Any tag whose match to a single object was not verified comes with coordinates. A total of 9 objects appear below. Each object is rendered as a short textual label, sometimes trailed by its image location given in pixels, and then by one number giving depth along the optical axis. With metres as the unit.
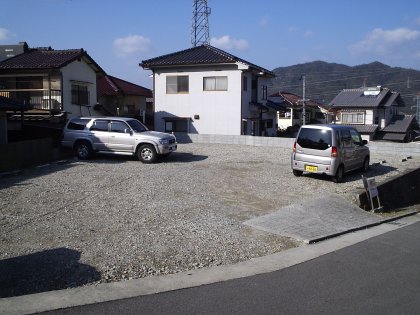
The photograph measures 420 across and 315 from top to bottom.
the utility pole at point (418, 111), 52.38
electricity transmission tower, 38.28
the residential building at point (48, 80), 23.72
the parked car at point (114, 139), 15.72
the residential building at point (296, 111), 48.50
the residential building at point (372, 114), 43.31
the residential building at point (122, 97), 32.94
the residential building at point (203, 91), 26.25
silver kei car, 12.83
